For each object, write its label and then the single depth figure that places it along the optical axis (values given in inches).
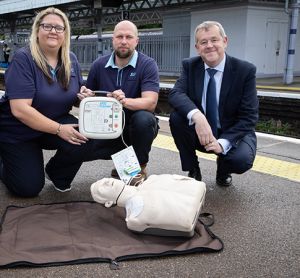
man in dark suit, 104.5
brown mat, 74.5
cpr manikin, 78.6
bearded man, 108.5
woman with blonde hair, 97.1
